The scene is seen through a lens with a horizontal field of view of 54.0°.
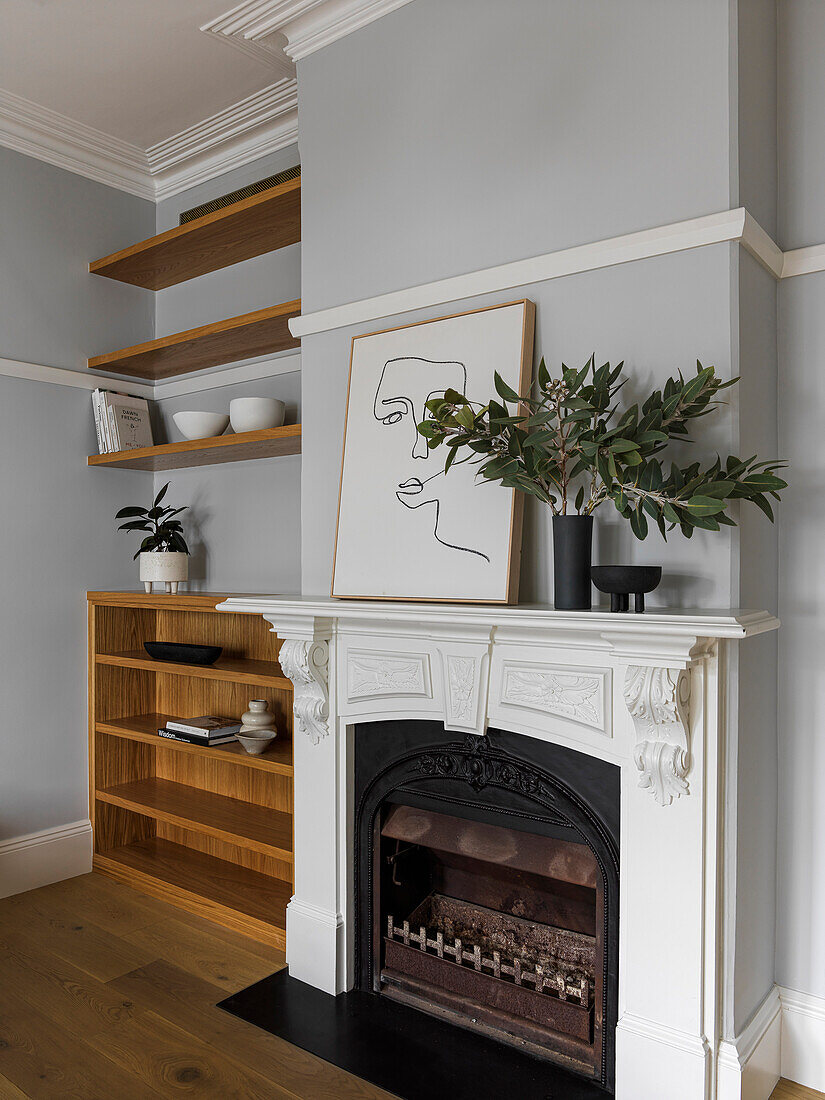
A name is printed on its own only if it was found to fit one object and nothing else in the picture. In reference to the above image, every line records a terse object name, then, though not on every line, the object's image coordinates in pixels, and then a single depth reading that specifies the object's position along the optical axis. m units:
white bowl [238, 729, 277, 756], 2.75
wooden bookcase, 2.75
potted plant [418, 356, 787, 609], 1.62
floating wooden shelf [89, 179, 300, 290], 2.75
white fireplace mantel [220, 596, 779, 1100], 1.65
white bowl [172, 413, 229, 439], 3.10
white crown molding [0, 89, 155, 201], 3.02
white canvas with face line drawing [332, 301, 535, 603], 1.99
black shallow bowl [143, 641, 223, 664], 2.89
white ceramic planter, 3.12
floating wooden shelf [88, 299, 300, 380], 2.75
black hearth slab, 1.86
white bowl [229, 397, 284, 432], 2.86
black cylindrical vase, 1.76
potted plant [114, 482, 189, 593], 3.13
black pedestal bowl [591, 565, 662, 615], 1.65
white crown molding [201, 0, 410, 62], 2.33
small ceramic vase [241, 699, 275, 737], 2.85
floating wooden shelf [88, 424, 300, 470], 2.74
